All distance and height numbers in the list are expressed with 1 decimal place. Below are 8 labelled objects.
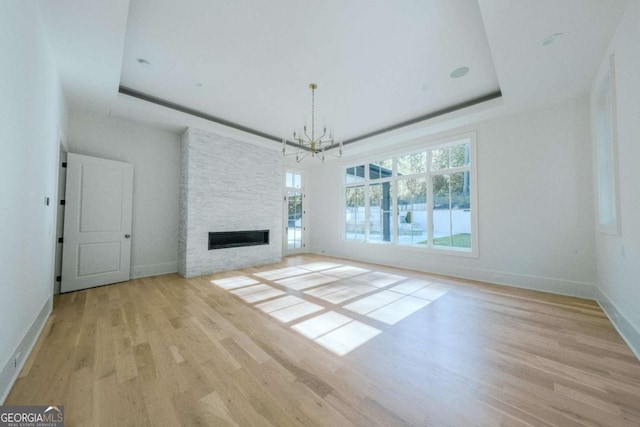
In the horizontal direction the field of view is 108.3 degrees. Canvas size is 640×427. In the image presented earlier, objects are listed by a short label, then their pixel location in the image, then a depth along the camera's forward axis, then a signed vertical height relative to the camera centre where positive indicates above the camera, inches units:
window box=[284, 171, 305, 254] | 294.4 +8.6
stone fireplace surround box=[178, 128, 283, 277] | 188.5 +19.3
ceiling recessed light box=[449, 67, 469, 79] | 128.6 +83.9
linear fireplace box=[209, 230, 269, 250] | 201.2 -17.7
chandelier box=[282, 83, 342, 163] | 227.7 +81.5
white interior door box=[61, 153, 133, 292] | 150.8 -2.3
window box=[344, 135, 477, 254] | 187.0 +20.0
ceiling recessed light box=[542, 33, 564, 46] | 95.2 +76.0
